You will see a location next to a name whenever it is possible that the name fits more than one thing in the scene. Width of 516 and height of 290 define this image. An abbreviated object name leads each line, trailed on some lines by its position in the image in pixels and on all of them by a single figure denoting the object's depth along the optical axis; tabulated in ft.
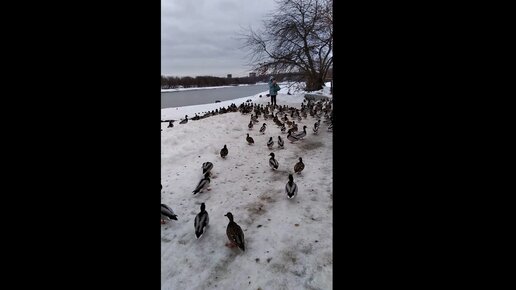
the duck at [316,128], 32.14
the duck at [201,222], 11.48
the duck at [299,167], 18.39
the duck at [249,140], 27.35
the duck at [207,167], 18.71
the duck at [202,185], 15.98
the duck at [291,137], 27.64
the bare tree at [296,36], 59.67
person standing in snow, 61.64
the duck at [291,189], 14.62
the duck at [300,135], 28.19
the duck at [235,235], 10.53
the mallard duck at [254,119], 38.39
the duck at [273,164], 19.74
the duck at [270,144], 25.99
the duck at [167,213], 12.53
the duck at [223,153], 23.18
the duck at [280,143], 26.25
